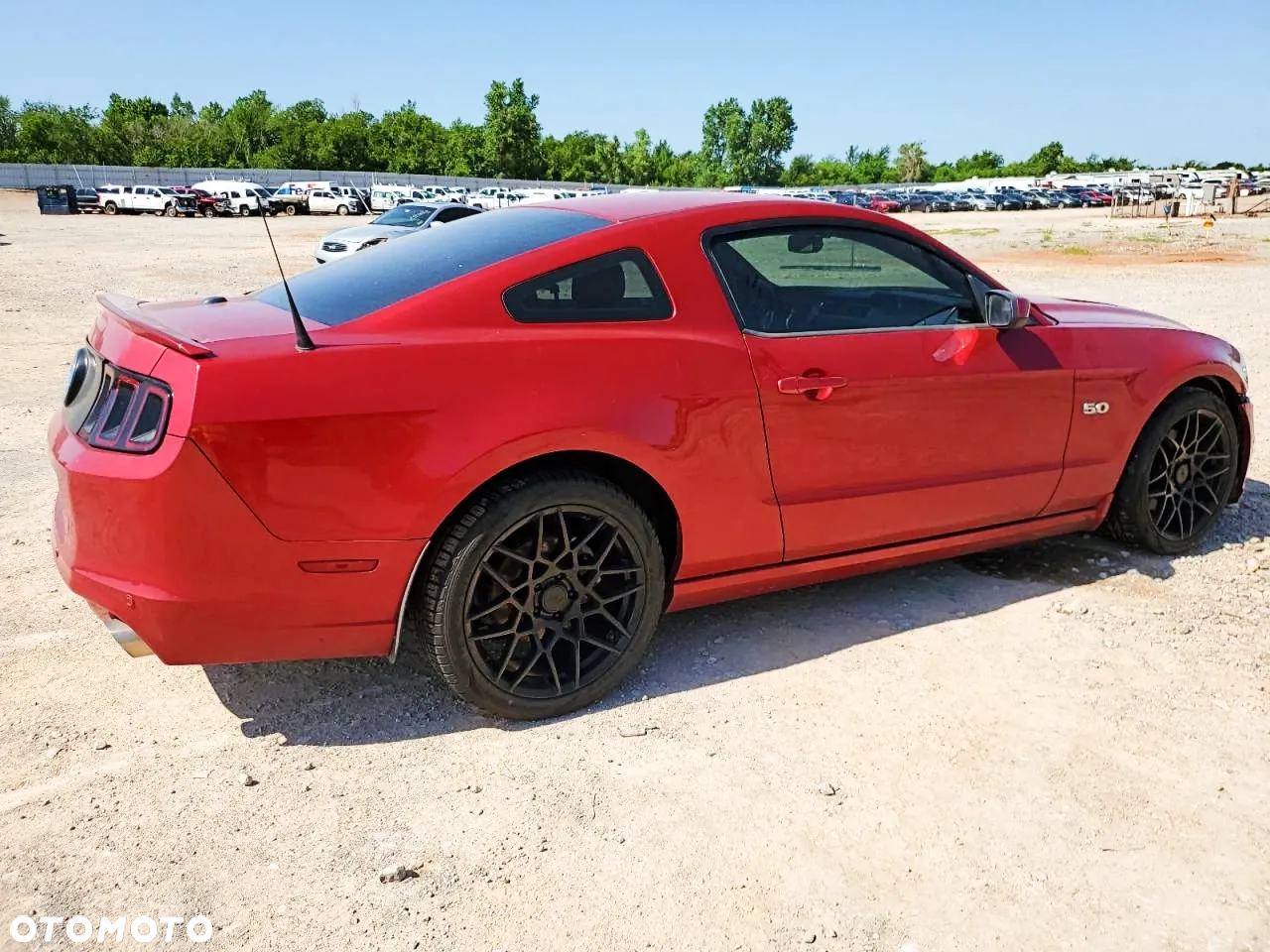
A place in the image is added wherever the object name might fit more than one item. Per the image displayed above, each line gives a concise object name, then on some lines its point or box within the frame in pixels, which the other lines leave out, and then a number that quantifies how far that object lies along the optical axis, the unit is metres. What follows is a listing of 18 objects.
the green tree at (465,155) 114.25
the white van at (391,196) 54.97
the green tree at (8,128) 101.56
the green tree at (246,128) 103.12
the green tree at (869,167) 157.39
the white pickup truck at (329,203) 53.72
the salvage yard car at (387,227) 20.56
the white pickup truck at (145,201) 49.60
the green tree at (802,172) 155.25
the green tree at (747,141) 155.62
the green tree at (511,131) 114.69
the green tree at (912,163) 152.88
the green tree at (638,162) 133.25
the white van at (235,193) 51.75
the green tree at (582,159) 125.32
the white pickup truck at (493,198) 50.72
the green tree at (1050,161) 151.38
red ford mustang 2.86
